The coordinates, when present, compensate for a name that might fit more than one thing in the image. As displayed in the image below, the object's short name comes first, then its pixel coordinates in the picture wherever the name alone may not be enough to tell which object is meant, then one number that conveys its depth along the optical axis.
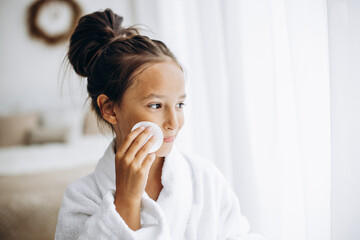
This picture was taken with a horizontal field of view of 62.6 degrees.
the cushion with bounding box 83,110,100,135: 2.82
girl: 0.66
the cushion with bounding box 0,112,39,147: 2.75
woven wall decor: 3.19
